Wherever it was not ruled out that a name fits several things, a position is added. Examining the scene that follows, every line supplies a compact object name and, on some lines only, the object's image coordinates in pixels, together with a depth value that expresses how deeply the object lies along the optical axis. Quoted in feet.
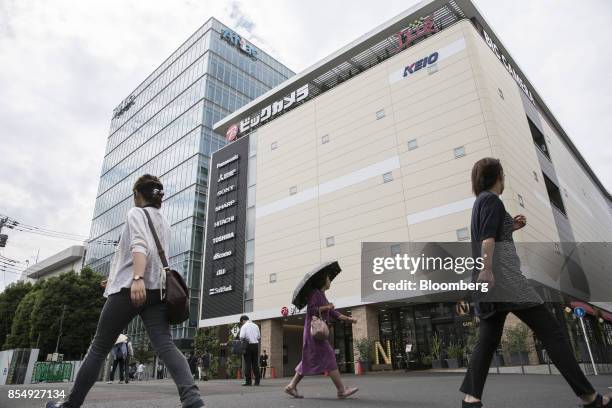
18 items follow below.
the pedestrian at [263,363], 82.69
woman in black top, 9.29
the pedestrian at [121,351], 42.24
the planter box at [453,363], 58.75
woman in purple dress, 16.98
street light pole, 110.97
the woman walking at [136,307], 8.53
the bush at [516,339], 53.67
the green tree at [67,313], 114.62
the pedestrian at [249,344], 32.19
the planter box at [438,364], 62.28
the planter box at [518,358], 53.83
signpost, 46.29
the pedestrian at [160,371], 124.05
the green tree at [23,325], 120.67
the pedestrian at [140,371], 112.47
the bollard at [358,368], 68.59
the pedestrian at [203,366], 81.20
